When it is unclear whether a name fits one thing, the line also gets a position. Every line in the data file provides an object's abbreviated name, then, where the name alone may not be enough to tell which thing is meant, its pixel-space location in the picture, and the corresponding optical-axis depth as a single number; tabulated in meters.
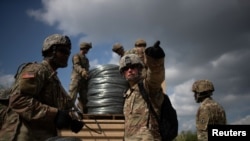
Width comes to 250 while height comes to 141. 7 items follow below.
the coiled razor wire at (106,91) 4.24
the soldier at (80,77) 4.90
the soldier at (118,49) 5.15
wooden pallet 3.63
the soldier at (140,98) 2.17
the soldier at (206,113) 3.81
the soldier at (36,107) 1.85
